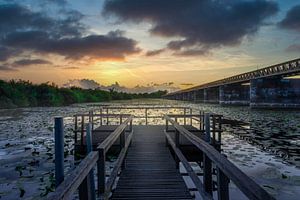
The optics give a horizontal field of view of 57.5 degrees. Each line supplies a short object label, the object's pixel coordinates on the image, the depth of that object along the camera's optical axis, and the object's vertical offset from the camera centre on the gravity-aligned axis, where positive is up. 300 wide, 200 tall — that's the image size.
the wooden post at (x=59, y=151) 3.68 -0.68
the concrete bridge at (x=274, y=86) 57.66 +2.70
